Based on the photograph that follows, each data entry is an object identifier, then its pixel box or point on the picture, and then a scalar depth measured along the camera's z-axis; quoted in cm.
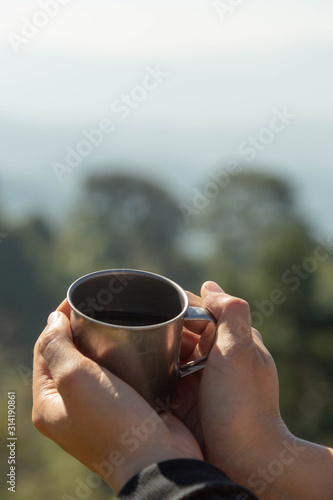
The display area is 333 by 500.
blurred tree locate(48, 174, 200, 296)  2177
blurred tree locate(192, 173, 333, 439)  1377
